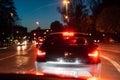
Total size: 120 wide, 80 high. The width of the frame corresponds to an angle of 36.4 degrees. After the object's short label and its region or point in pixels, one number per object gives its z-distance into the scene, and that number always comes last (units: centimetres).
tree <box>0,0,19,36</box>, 4730
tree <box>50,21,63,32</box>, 6117
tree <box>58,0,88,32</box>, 3692
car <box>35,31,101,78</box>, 513
